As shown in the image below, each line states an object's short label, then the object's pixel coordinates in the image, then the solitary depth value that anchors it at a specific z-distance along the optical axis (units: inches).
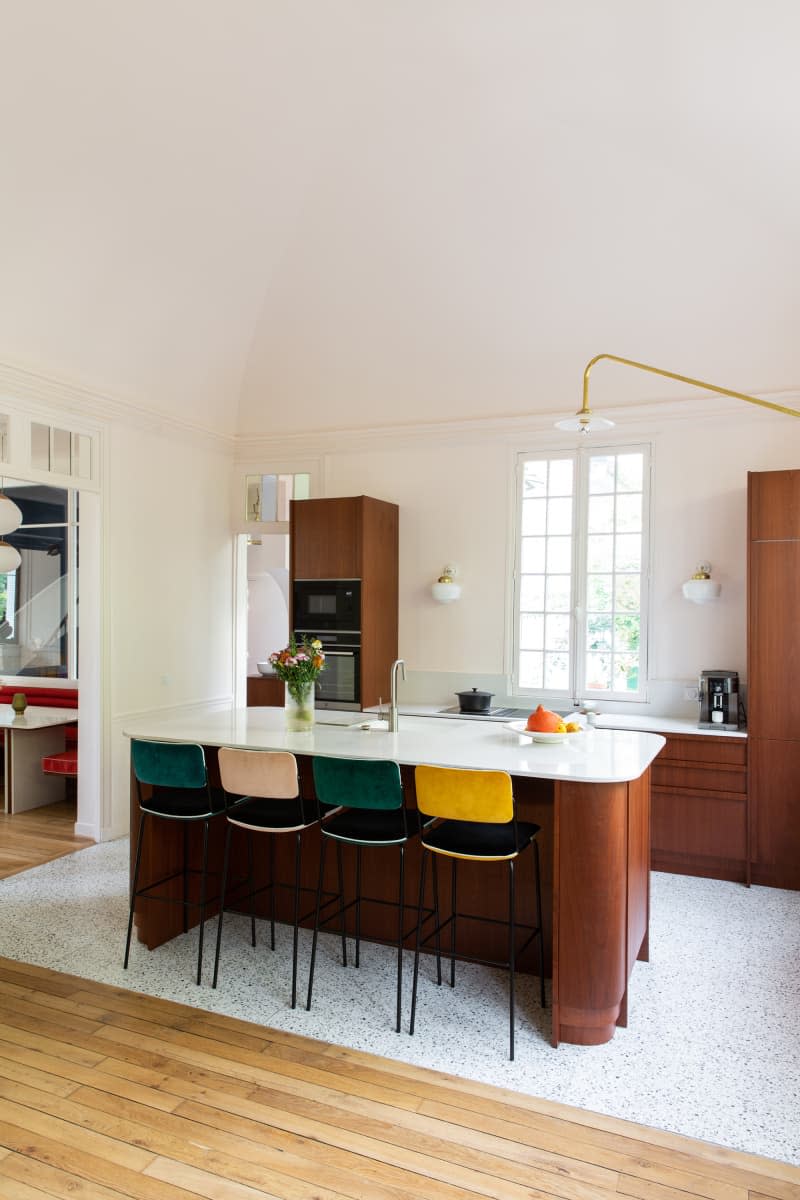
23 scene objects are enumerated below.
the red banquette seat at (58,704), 248.4
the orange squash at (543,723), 140.6
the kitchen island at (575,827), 117.9
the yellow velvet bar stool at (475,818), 118.6
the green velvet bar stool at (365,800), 126.1
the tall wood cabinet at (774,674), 186.1
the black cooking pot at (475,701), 226.1
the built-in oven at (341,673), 236.1
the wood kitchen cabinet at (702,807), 190.9
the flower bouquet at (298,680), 150.9
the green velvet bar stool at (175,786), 140.1
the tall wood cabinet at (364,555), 234.8
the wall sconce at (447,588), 242.1
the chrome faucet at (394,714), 150.1
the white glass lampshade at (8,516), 178.9
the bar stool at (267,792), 132.3
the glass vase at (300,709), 151.3
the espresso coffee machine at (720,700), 198.4
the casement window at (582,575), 224.2
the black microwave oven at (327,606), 235.5
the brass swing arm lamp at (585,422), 134.2
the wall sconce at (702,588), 209.2
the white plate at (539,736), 139.4
